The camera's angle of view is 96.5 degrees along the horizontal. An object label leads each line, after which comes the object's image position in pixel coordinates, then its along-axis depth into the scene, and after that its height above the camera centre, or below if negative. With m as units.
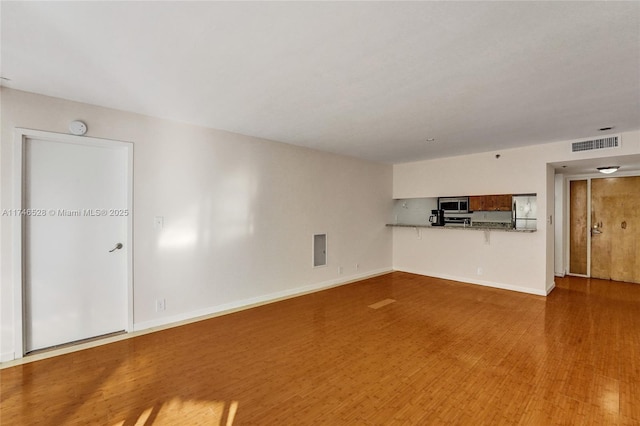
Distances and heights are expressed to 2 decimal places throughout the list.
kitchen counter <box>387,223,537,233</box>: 5.03 -0.29
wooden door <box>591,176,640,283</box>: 5.70 -0.33
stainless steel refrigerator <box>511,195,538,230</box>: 5.15 +0.01
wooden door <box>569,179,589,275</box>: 6.24 -0.33
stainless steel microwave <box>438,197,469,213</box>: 5.96 +0.18
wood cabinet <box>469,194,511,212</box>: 5.36 +0.20
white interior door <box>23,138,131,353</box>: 2.89 -0.29
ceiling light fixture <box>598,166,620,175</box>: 5.21 +0.80
